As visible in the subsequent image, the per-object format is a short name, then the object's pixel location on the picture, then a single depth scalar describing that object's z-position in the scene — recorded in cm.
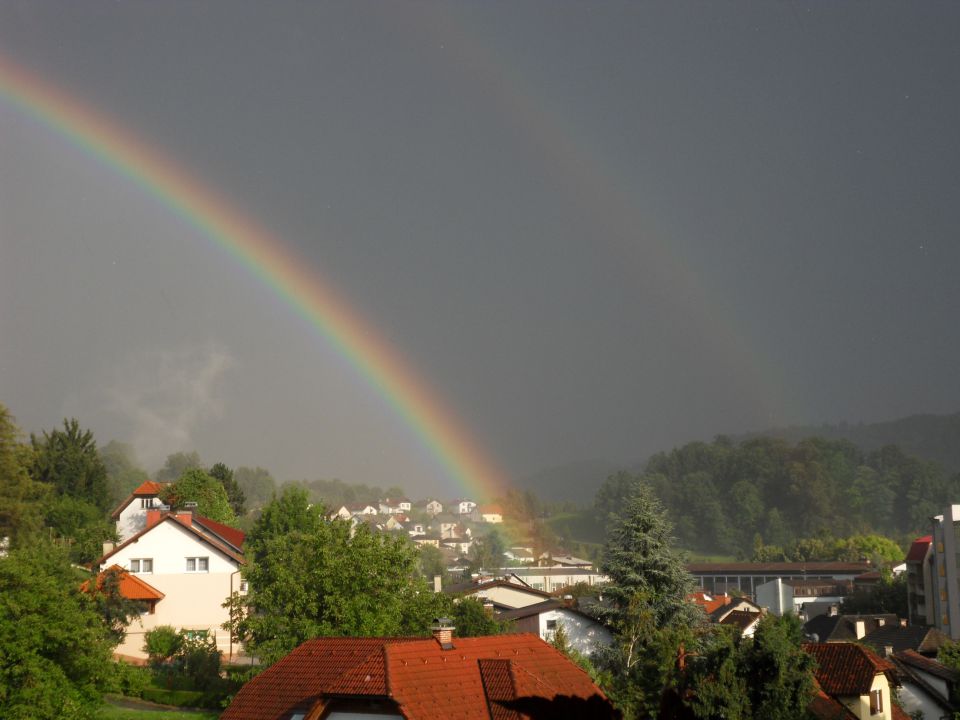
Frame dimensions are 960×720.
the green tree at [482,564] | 18212
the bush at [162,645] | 5700
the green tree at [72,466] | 10106
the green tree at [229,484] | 12219
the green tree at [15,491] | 7250
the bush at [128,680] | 3706
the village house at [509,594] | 7688
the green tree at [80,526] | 7845
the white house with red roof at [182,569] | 6700
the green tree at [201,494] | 9544
